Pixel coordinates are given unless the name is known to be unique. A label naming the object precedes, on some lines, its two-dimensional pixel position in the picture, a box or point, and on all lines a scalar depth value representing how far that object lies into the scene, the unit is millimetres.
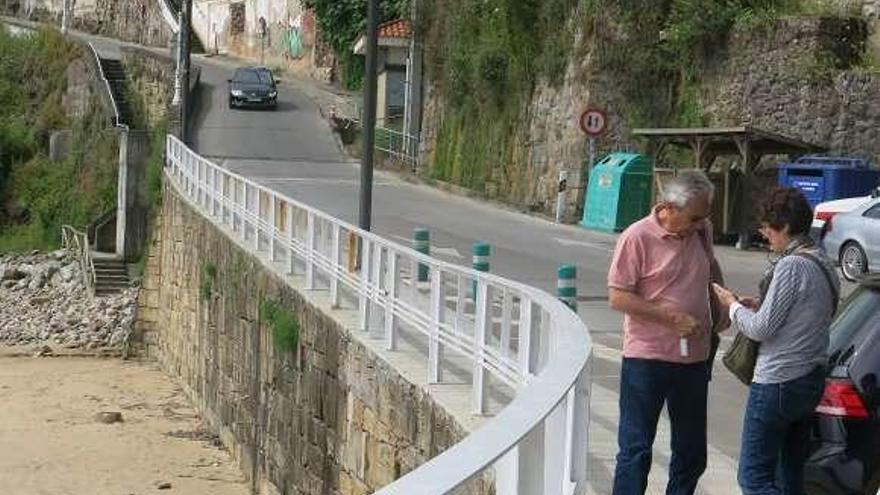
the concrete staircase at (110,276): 33875
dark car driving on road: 48406
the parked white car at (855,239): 20094
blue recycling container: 23312
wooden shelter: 24719
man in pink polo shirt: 6250
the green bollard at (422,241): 16875
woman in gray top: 5840
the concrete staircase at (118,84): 44250
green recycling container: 27297
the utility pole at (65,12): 65762
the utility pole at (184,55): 34375
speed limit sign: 27719
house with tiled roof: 43897
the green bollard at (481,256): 14898
